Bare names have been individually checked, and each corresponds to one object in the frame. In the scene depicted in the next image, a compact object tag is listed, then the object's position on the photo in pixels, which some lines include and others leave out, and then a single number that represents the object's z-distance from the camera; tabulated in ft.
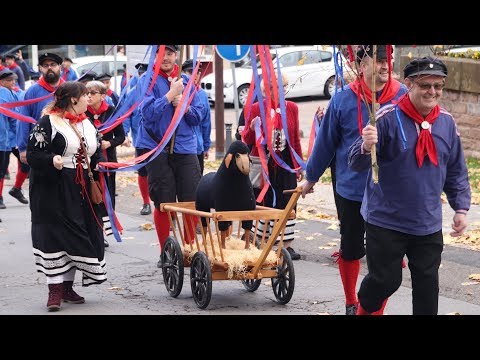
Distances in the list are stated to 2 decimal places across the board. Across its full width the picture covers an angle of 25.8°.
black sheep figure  25.50
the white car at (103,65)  87.98
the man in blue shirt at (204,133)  35.35
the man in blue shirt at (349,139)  22.45
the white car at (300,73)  87.51
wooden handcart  24.68
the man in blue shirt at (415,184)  19.19
